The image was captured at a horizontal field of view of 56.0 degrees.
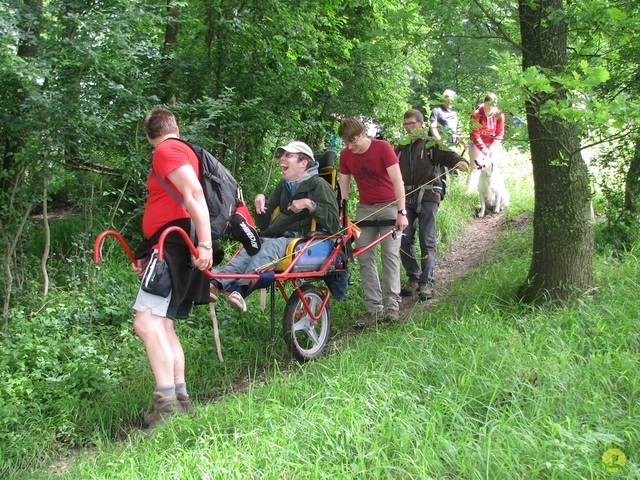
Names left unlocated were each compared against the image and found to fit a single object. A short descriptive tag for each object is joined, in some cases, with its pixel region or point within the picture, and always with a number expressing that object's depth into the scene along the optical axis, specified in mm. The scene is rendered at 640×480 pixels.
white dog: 10094
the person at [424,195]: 6746
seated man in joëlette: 4957
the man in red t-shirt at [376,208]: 5934
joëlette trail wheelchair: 4996
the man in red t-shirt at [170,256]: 3969
